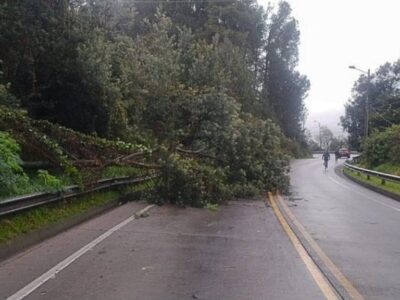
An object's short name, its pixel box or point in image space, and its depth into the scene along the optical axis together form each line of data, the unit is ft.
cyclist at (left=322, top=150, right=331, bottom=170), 159.63
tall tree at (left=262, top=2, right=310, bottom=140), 247.70
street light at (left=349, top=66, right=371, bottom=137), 158.20
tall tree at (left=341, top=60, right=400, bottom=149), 230.36
